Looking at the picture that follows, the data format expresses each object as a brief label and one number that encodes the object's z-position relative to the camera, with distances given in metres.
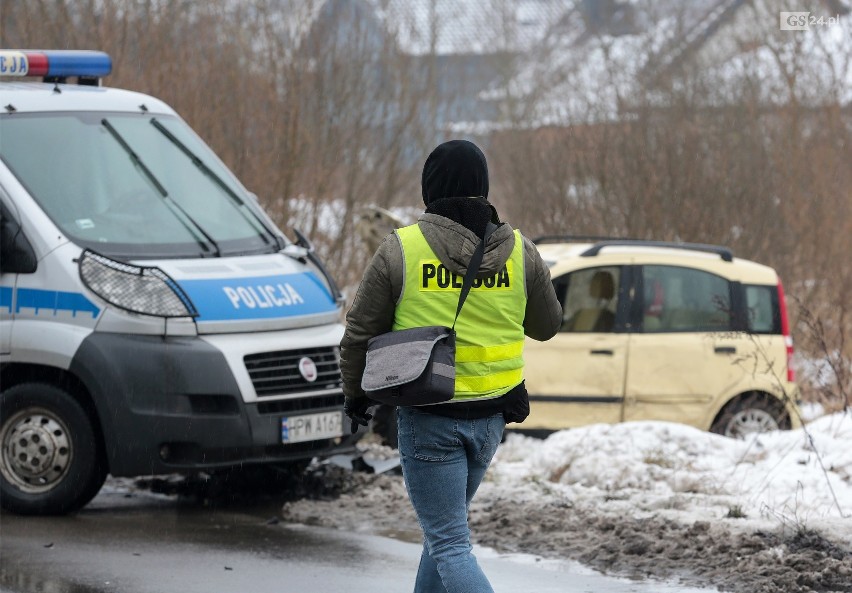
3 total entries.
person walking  9.05
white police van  15.17
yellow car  21.03
